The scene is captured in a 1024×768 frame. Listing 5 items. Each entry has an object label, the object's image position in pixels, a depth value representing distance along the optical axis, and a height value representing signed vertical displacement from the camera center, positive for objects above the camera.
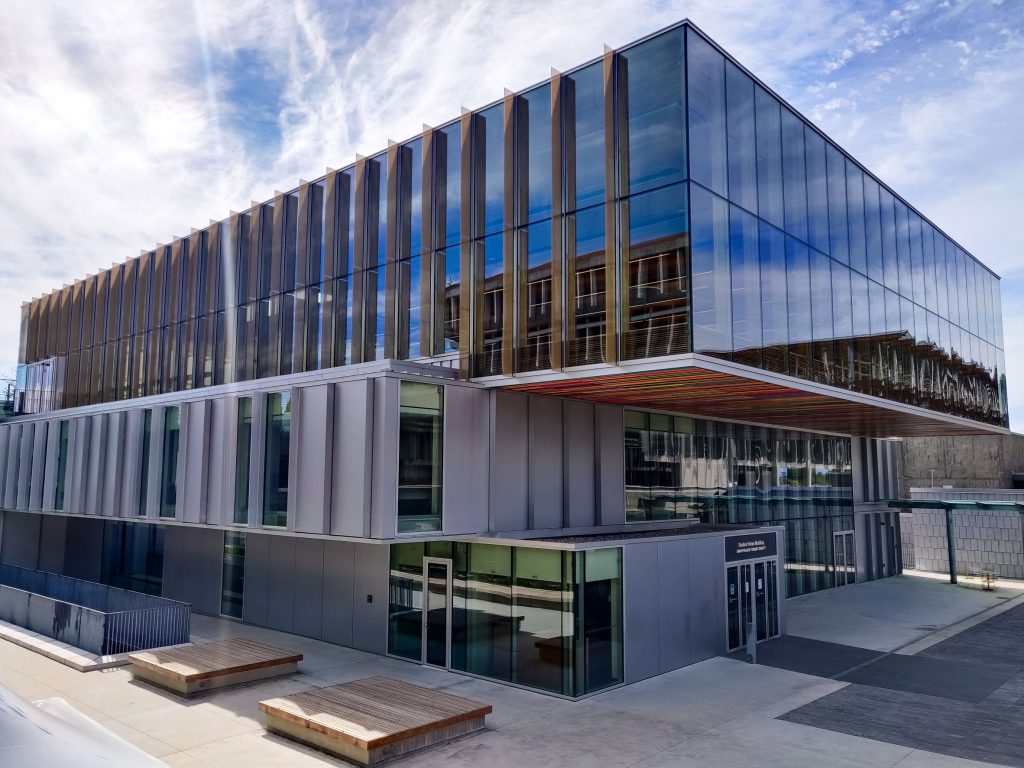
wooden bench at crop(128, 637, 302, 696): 13.85 -3.83
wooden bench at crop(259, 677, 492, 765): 10.81 -3.85
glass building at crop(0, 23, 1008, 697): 14.73 +1.91
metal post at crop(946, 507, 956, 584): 32.06 -3.44
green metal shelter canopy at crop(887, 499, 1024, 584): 29.17 -1.53
